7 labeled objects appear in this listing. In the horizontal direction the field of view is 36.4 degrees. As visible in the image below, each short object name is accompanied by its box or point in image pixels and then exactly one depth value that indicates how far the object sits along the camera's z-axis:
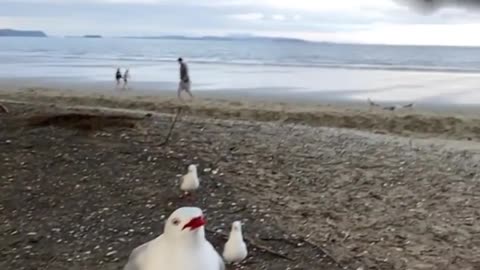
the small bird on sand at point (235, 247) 3.61
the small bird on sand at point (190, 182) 4.79
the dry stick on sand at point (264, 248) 3.95
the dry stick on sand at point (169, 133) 6.36
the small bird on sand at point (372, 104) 16.37
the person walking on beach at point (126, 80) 20.62
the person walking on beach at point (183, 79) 16.73
